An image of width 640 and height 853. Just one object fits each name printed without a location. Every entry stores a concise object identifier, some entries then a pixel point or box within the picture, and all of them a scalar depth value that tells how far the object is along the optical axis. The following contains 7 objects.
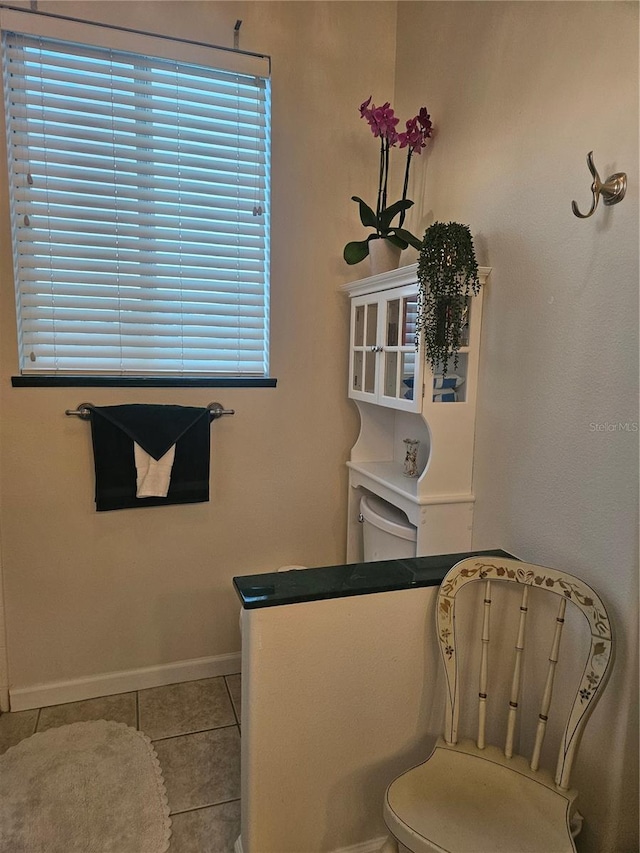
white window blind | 1.87
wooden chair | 1.11
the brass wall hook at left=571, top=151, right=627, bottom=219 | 1.16
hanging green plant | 1.54
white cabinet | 1.66
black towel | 1.98
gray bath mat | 1.50
